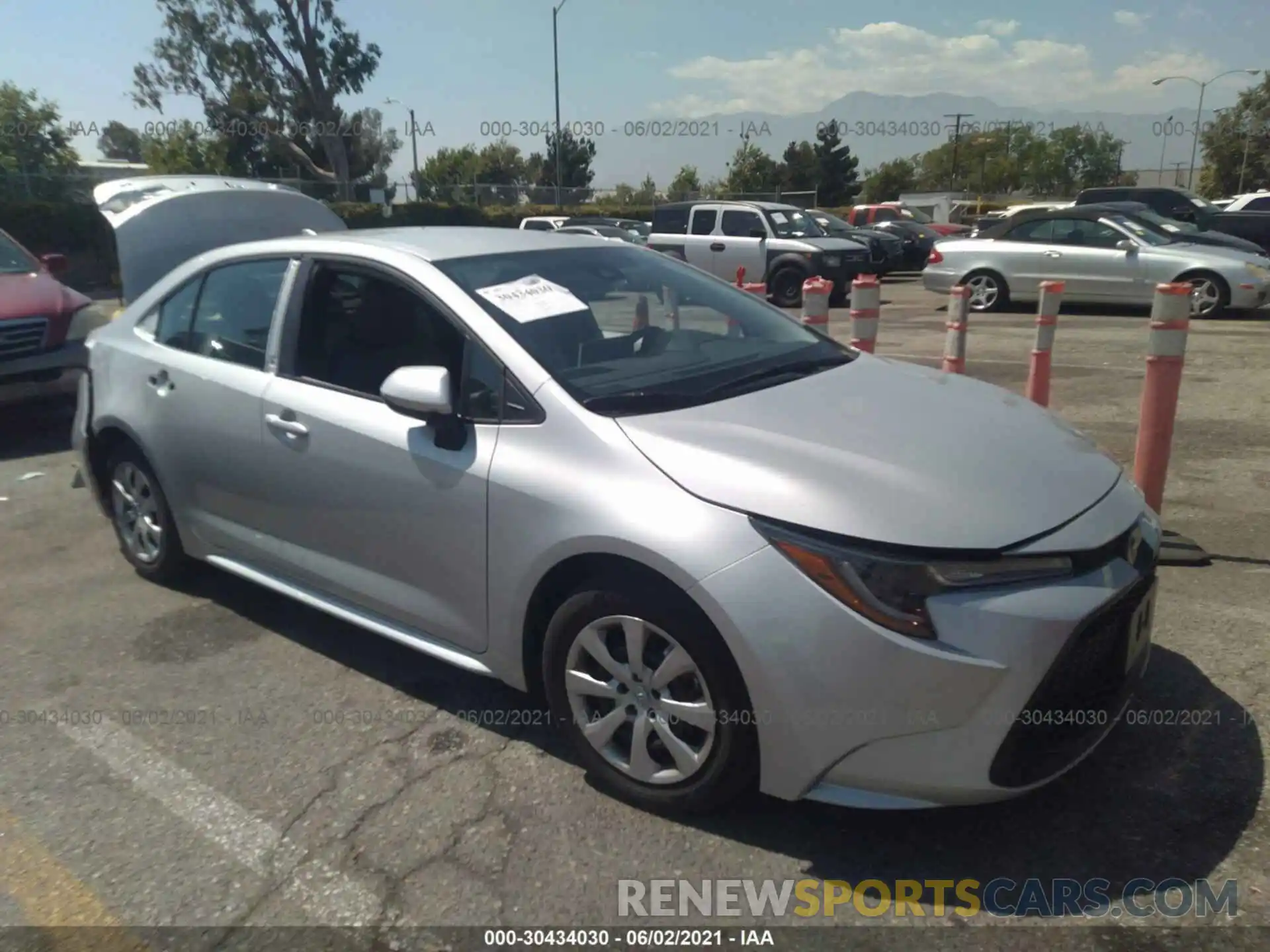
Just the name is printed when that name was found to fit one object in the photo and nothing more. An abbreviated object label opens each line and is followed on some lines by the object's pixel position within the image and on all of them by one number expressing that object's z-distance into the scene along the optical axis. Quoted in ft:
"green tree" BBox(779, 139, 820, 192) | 228.63
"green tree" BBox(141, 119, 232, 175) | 156.46
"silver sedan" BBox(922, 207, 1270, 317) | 42.75
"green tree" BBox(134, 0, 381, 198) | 125.49
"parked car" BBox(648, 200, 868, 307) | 54.54
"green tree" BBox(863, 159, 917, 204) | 237.25
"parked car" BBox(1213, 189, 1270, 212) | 77.51
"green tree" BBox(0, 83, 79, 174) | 147.84
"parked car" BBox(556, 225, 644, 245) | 64.11
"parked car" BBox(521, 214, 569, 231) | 75.97
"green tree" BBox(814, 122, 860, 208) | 224.94
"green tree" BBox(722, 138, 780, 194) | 214.90
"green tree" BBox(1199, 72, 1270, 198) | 207.31
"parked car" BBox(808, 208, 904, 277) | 64.86
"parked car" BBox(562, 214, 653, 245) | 75.27
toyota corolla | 8.05
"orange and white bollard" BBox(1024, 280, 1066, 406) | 18.62
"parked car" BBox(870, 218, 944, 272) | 76.89
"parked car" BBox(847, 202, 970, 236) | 91.97
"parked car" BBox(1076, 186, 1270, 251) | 61.98
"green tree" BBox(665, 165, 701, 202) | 226.58
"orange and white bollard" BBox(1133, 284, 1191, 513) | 14.10
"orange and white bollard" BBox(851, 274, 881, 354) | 17.43
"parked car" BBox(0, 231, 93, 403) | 24.93
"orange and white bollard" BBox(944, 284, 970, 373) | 18.79
